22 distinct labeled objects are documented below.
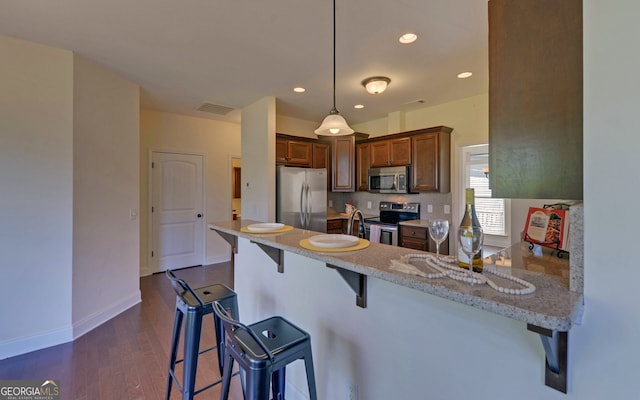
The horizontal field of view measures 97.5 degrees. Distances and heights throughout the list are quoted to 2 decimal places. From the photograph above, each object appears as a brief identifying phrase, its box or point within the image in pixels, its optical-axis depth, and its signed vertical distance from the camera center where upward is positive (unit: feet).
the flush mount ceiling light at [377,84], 10.53 +4.32
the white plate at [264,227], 6.10 -0.65
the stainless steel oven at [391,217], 13.93 -1.02
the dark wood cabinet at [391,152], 14.29 +2.47
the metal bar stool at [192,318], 5.16 -2.35
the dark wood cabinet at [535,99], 3.13 +1.23
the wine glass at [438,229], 3.92 -0.43
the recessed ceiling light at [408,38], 7.75 +4.55
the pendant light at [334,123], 7.88 +2.12
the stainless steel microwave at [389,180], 14.38 +1.03
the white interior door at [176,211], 15.47 -0.75
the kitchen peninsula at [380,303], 2.47 -1.48
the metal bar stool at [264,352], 3.53 -2.14
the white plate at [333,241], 4.38 -0.71
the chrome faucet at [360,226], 5.60 -0.55
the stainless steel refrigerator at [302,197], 13.47 +0.07
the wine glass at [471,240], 3.23 -0.48
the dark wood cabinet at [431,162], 13.24 +1.76
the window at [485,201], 12.50 -0.09
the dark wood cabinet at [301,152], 14.29 +2.55
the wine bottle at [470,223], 3.34 -0.30
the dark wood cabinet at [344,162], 16.63 +2.21
